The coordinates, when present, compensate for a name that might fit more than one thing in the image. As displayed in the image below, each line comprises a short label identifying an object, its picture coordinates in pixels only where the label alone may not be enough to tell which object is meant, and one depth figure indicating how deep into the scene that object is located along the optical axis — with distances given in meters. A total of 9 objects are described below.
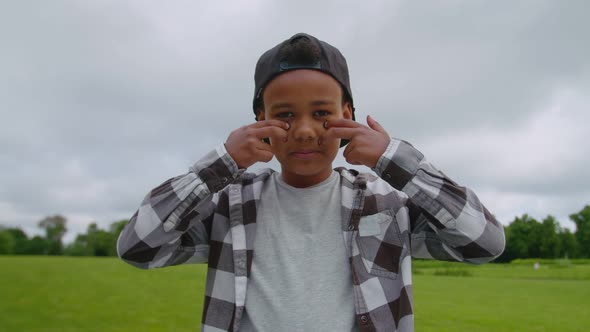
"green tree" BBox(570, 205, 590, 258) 61.06
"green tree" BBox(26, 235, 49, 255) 68.12
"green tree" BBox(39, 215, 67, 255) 68.38
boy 1.58
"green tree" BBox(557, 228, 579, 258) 57.94
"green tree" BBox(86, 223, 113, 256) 68.09
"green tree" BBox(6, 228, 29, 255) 70.44
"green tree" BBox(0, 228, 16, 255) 69.38
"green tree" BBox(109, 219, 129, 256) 74.38
